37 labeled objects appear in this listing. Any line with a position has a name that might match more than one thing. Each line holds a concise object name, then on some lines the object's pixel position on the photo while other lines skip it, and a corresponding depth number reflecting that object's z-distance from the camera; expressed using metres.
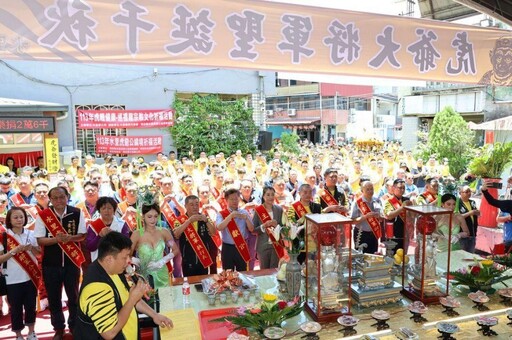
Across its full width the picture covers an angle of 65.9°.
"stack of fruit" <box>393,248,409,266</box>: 3.27
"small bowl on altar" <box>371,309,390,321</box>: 2.58
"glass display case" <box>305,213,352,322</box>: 2.63
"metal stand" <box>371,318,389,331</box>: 2.54
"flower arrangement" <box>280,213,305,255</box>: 2.88
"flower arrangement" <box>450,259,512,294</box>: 3.03
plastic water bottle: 2.98
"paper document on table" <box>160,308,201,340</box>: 2.45
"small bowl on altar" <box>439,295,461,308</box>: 2.76
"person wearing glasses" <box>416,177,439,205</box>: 5.16
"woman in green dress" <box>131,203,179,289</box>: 3.45
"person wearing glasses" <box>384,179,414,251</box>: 4.84
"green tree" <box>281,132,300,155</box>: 17.34
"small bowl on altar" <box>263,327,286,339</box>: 2.38
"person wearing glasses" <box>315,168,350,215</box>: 5.36
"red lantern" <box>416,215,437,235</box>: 2.90
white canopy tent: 7.15
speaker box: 15.70
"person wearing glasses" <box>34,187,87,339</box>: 3.79
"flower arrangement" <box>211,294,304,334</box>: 2.49
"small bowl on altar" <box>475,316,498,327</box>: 2.46
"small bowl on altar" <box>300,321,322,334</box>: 2.45
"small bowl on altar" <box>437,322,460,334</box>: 2.39
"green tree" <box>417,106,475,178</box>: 11.71
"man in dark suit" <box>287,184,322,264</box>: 4.67
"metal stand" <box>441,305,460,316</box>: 2.71
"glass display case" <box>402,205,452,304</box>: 2.90
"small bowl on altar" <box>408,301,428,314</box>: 2.68
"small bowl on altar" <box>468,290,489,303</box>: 2.83
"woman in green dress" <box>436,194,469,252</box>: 4.40
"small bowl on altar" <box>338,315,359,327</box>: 2.53
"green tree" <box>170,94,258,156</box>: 14.57
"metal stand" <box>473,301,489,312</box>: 2.77
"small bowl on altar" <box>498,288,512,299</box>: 2.92
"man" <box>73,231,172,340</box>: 1.98
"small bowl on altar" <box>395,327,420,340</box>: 2.36
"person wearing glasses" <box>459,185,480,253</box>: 4.83
